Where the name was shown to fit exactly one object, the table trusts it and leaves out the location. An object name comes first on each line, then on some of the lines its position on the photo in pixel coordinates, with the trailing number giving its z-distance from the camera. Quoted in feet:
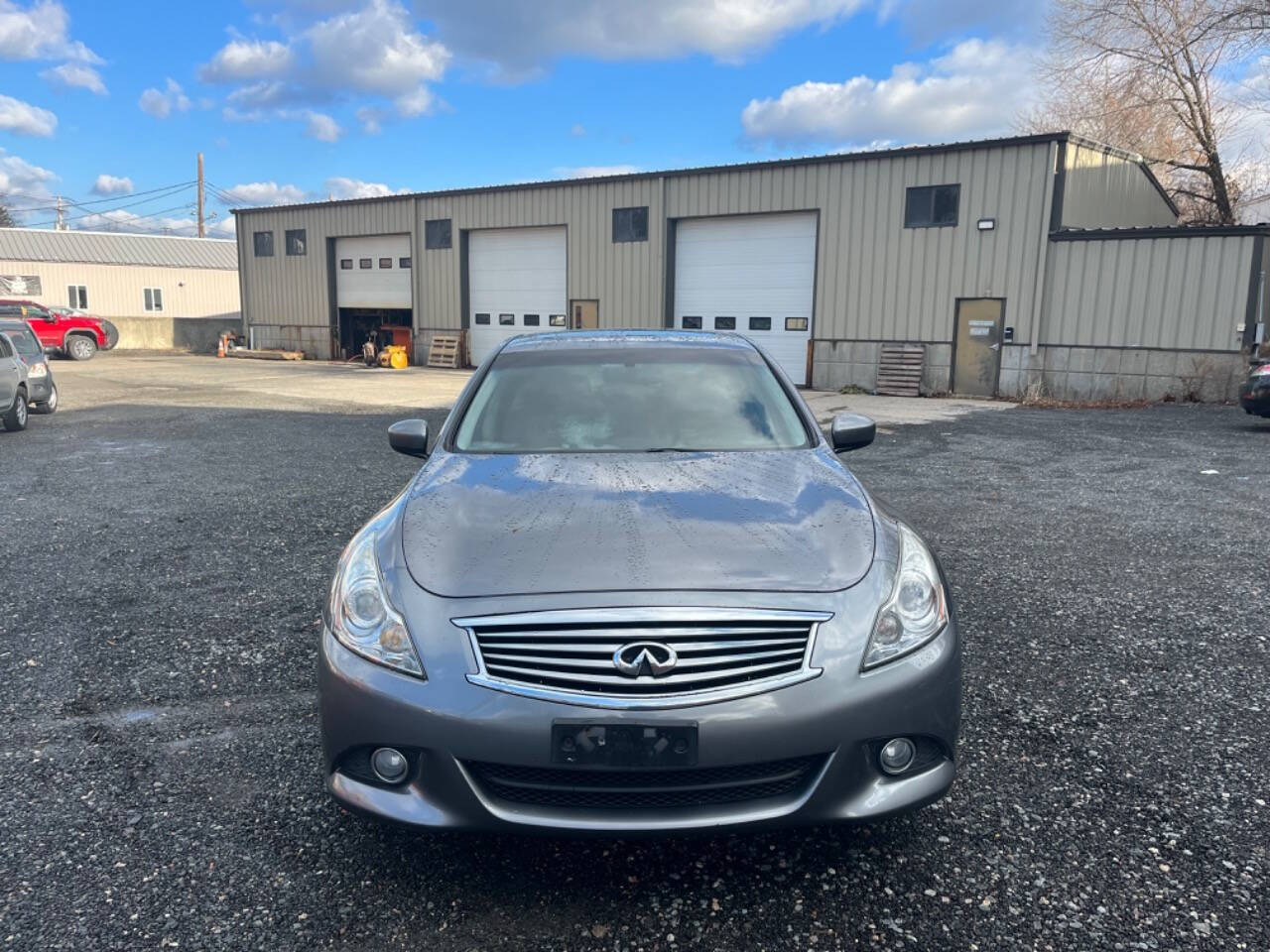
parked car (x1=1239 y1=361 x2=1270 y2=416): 38.70
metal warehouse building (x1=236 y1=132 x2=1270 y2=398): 55.62
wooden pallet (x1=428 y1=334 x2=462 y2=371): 88.99
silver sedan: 7.18
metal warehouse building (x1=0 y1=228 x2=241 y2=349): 154.30
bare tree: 82.02
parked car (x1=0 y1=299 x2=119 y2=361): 90.79
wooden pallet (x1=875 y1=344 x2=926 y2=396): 63.72
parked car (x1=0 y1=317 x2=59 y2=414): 44.14
